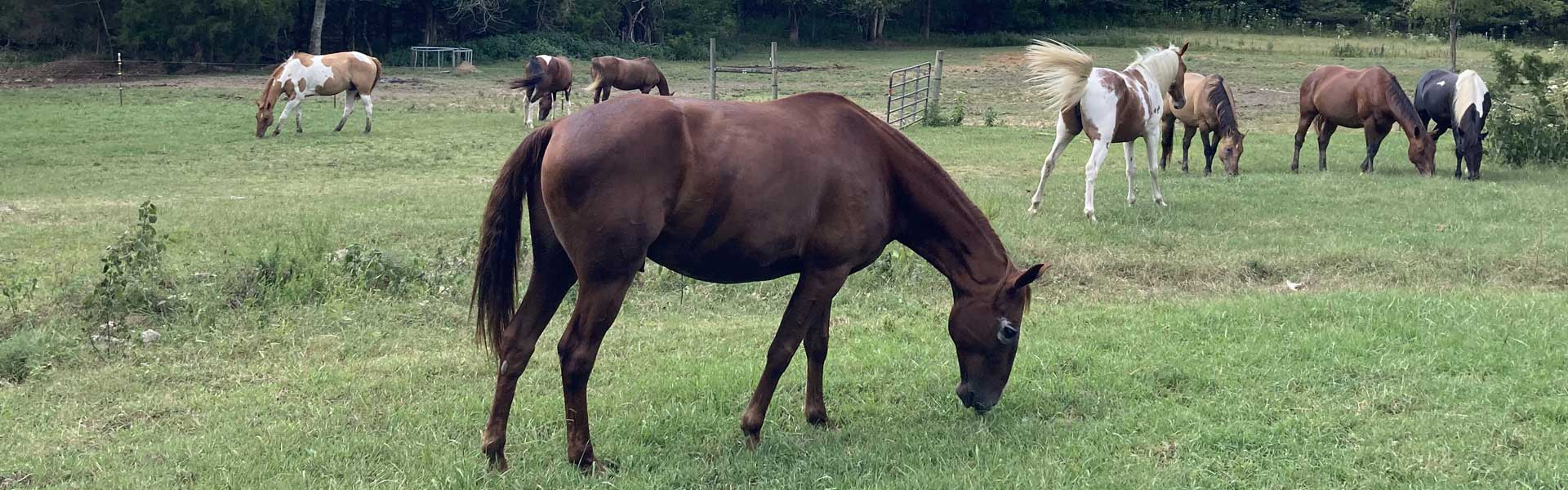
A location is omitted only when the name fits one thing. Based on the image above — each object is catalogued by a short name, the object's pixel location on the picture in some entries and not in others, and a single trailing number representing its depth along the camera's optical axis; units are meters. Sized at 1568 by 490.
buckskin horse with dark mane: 14.33
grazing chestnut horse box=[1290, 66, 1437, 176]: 14.02
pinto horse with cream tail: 10.55
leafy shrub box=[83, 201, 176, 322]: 6.64
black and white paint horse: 13.88
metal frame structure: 37.78
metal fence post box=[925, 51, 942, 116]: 21.27
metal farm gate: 21.10
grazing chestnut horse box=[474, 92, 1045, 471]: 4.14
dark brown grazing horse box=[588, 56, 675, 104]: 25.22
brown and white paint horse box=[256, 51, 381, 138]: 19.36
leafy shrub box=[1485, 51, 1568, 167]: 14.86
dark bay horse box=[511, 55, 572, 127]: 21.47
